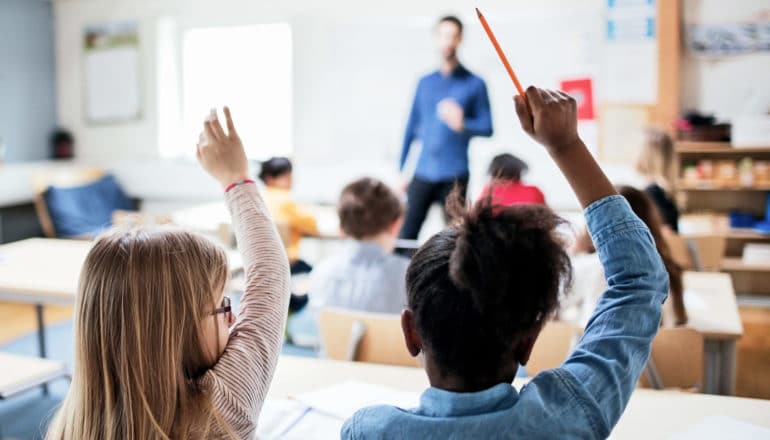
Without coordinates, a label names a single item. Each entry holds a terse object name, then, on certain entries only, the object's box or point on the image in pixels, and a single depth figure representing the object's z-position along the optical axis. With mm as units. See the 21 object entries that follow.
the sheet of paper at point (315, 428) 1365
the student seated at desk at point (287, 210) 4148
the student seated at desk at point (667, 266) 2273
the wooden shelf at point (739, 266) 4906
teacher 4242
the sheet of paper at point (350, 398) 1470
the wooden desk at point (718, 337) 2254
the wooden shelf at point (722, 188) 4925
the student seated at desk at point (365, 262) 2660
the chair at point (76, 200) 6168
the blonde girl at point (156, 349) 1025
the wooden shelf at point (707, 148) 4918
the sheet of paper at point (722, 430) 1288
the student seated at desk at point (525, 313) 811
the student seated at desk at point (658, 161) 4777
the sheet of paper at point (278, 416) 1387
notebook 1386
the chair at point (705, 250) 3607
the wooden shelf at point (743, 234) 4949
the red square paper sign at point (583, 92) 5367
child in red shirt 2852
